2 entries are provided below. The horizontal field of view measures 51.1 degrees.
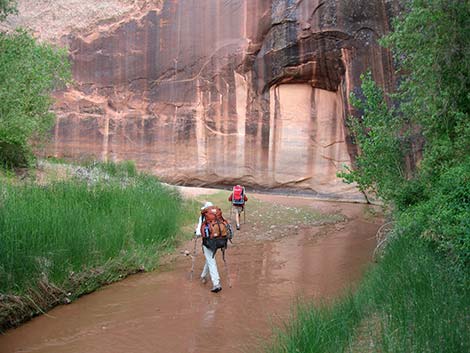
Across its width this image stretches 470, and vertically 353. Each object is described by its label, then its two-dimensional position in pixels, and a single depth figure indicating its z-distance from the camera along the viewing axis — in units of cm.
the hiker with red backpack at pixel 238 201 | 1288
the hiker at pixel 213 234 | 764
